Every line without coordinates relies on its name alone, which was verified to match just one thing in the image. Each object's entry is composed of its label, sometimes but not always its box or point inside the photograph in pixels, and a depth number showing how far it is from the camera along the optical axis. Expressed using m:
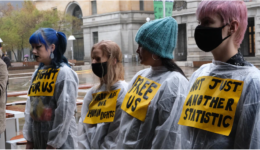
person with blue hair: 3.37
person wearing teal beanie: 2.62
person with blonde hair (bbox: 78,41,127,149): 3.29
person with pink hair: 2.08
